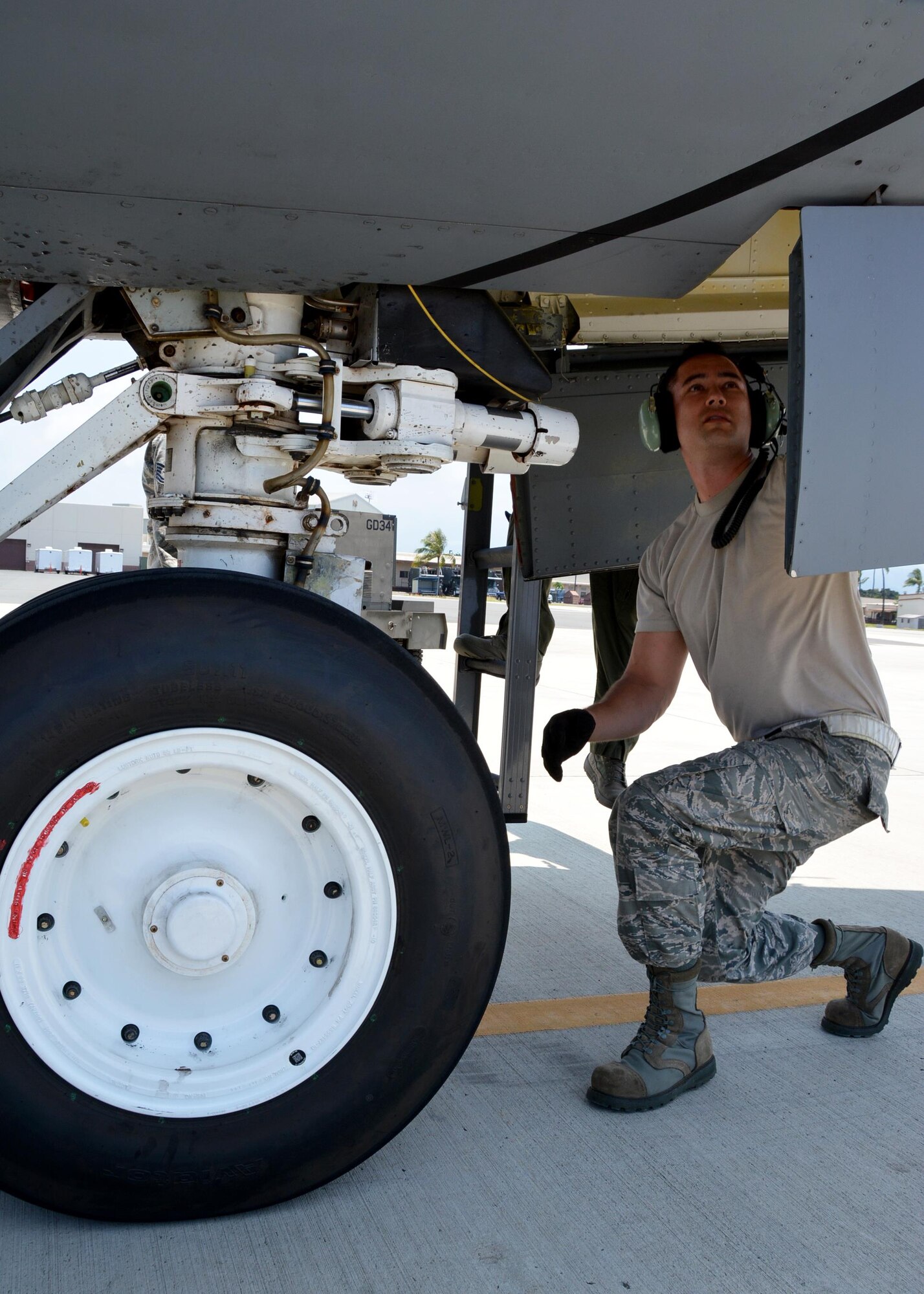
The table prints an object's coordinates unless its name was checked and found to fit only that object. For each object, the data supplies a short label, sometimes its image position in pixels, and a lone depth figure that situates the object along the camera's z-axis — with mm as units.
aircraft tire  1495
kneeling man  2123
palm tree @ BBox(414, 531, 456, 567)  82125
